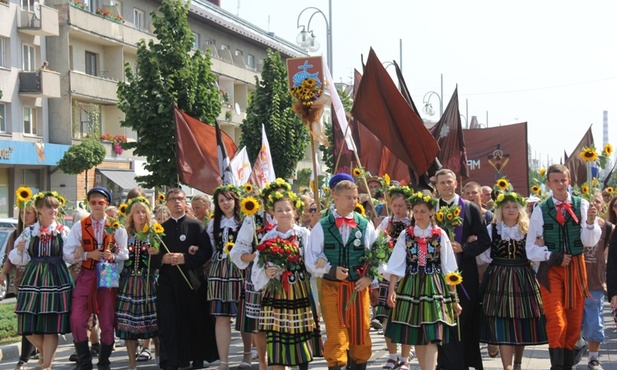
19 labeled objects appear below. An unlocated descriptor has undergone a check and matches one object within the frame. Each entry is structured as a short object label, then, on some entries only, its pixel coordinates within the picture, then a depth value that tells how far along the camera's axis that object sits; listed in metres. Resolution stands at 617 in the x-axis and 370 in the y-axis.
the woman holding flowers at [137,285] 9.54
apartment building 34.47
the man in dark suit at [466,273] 8.70
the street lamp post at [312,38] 28.50
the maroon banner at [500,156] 17.44
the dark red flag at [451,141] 14.84
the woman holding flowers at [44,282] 9.27
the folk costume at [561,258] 8.63
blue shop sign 33.41
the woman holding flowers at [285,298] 8.12
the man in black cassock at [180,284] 9.59
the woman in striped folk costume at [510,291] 8.80
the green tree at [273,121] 35.44
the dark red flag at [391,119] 10.38
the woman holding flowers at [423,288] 8.13
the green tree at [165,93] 24.25
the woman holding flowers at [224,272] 9.66
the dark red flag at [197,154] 15.04
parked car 17.15
